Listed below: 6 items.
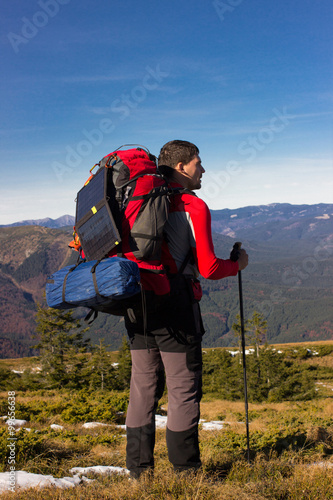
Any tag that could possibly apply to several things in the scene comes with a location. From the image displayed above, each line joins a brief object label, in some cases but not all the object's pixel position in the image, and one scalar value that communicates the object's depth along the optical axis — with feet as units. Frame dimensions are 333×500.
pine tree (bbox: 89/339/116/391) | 94.99
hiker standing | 11.30
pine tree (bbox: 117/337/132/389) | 105.91
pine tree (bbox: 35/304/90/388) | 100.78
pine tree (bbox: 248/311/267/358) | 120.26
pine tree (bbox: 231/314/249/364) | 99.55
